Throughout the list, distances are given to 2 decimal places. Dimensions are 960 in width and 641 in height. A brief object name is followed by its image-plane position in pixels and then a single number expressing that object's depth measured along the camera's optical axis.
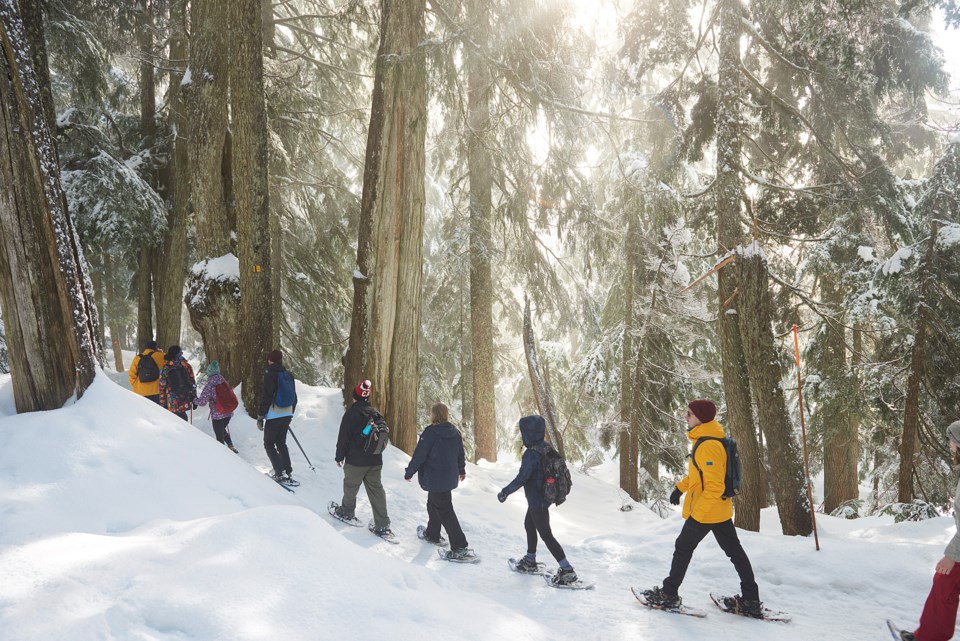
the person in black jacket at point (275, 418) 7.25
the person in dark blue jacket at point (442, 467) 6.06
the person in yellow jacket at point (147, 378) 8.31
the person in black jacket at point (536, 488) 5.45
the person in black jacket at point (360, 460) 6.31
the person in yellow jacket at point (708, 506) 4.75
